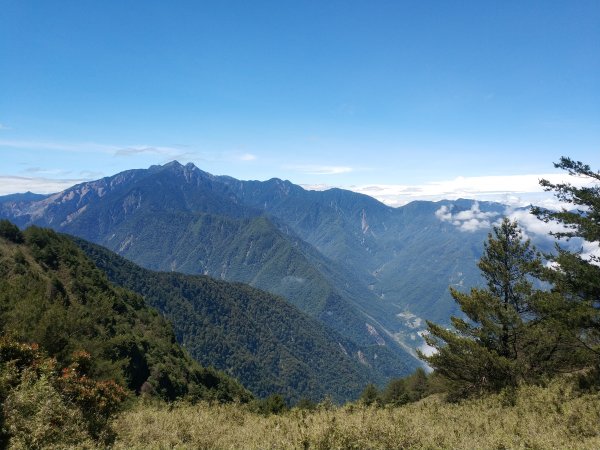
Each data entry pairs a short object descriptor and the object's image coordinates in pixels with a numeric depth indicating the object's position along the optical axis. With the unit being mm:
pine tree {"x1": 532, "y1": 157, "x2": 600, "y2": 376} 20125
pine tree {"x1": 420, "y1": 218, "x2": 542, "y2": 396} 24469
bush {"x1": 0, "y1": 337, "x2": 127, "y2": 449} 10203
